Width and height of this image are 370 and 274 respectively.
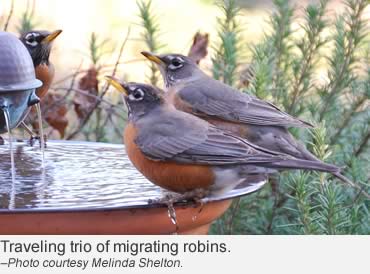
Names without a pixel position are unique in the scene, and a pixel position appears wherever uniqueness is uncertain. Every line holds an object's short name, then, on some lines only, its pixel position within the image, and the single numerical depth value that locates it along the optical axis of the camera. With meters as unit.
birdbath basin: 3.05
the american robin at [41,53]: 4.61
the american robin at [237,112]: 4.32
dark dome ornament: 3.40
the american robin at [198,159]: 3.49
